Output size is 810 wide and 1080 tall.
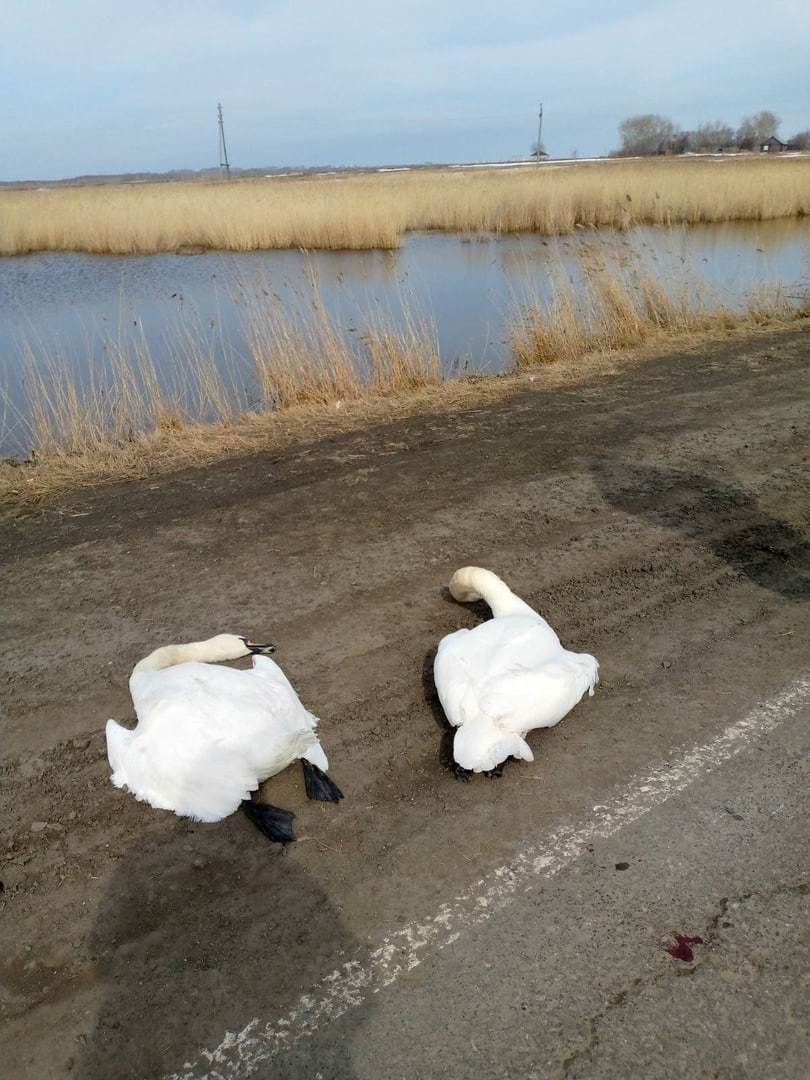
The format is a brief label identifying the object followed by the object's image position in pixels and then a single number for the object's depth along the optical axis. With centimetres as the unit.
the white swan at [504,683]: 320
